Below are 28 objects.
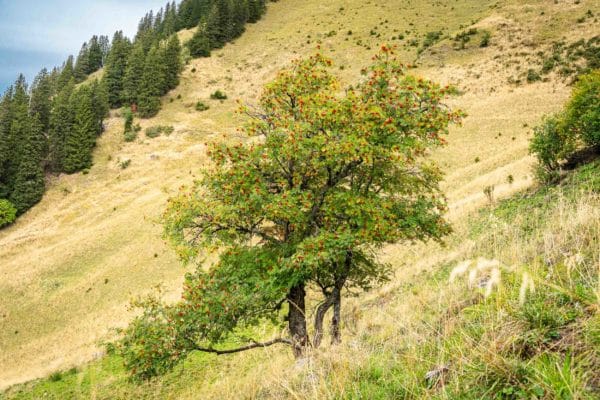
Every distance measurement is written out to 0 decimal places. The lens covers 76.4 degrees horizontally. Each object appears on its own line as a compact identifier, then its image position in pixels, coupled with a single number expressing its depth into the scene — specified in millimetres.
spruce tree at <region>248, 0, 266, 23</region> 104750
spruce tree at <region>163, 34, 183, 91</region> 77438
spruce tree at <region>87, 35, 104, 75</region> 116750
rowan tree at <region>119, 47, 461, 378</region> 9375
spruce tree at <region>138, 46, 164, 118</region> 71075
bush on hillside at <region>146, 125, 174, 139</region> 65625
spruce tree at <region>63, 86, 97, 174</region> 60531
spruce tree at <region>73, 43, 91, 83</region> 112338
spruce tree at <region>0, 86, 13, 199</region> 57656
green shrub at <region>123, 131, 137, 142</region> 65188
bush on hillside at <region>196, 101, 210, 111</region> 72062
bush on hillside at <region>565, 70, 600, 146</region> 17953
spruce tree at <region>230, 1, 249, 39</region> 97688
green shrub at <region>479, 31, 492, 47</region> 62938
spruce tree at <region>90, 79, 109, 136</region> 67381
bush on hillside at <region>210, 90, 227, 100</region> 74938
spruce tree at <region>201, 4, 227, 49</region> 92688
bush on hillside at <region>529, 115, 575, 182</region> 19797
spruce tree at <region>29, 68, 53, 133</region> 70125
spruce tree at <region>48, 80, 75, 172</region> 62062
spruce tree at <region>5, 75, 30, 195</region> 59344
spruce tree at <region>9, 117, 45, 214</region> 55562
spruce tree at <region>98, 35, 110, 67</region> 147825
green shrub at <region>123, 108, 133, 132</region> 67431
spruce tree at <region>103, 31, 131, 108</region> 77500
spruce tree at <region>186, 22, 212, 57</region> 90062
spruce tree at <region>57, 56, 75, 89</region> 99250
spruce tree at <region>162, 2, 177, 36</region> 115875
